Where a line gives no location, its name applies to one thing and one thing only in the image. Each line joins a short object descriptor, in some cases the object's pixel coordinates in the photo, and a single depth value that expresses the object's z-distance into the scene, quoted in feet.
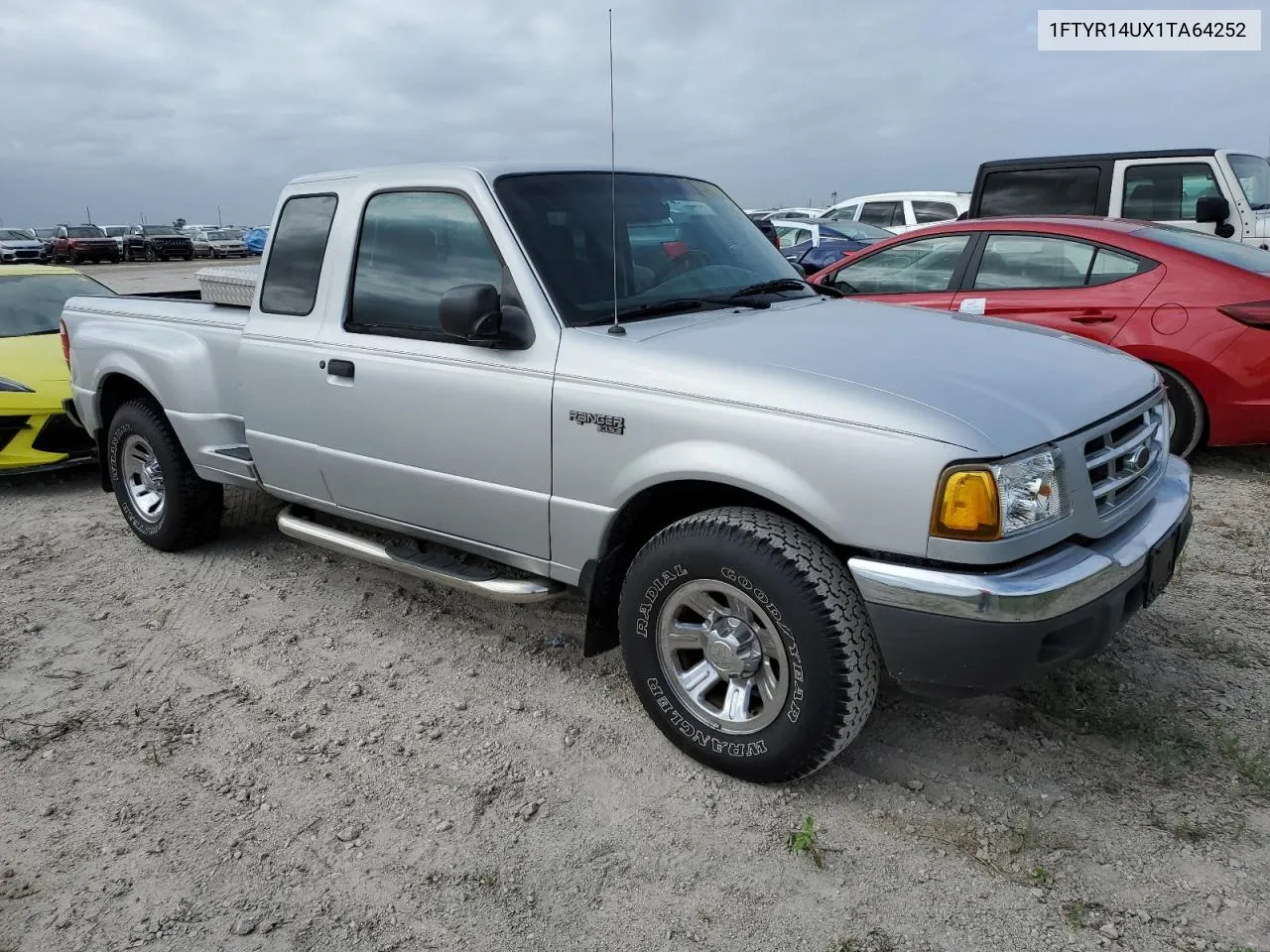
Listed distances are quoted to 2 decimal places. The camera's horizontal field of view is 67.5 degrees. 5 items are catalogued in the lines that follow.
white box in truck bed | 15.70
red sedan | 17.76
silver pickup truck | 8.25
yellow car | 21.34
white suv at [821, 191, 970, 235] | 49.52
